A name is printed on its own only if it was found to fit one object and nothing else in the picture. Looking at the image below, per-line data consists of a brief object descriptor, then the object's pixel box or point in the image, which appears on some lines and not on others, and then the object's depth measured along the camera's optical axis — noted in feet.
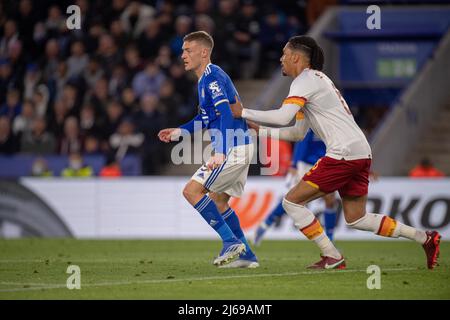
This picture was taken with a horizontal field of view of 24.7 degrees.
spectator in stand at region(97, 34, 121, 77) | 73.46
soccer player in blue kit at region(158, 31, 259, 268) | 34.06
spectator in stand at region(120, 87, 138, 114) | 70.28
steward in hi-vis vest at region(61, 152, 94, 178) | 65.62
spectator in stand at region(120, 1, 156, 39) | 75.97
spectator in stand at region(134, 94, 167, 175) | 67.31
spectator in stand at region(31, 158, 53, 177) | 66.54
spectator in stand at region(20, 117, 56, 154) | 70.59
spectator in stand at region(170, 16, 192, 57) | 71.92
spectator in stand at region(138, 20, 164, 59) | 73.67
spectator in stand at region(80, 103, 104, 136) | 69.77
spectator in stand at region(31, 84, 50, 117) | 73.31
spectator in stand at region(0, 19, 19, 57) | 79.00
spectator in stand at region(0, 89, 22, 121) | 74.33
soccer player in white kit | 32.78
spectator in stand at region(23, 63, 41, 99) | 75.77
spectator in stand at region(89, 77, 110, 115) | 70.95
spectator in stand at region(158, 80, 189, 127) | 67.77
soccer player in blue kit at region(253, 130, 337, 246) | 46.93
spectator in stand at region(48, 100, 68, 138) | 71.05
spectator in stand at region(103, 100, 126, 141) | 69.00
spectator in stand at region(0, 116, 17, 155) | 71.72
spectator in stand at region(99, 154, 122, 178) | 65.16
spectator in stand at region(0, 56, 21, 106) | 76.69
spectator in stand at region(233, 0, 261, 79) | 73.46
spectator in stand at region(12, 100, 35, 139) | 72.18
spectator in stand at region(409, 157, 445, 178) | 63.62
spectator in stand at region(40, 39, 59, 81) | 75.56
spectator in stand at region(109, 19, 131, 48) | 74.69
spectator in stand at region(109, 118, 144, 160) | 67.21
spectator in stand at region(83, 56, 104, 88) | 73.31
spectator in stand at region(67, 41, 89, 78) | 74.54
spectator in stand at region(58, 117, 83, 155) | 68.80
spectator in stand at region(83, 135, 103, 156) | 68.13
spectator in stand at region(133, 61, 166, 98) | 70.79
